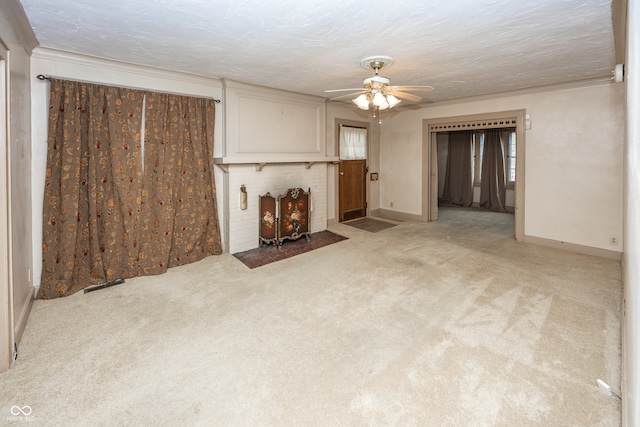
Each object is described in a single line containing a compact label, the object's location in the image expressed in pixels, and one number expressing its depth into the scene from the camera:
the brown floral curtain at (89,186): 3.13
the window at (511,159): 7.68
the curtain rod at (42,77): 3.02
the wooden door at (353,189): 6.45
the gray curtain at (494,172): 7.75
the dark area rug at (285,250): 4.23
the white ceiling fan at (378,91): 3.22
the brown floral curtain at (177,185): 3.71
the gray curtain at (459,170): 8.40
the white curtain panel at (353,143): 6.35
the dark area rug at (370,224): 5.97
